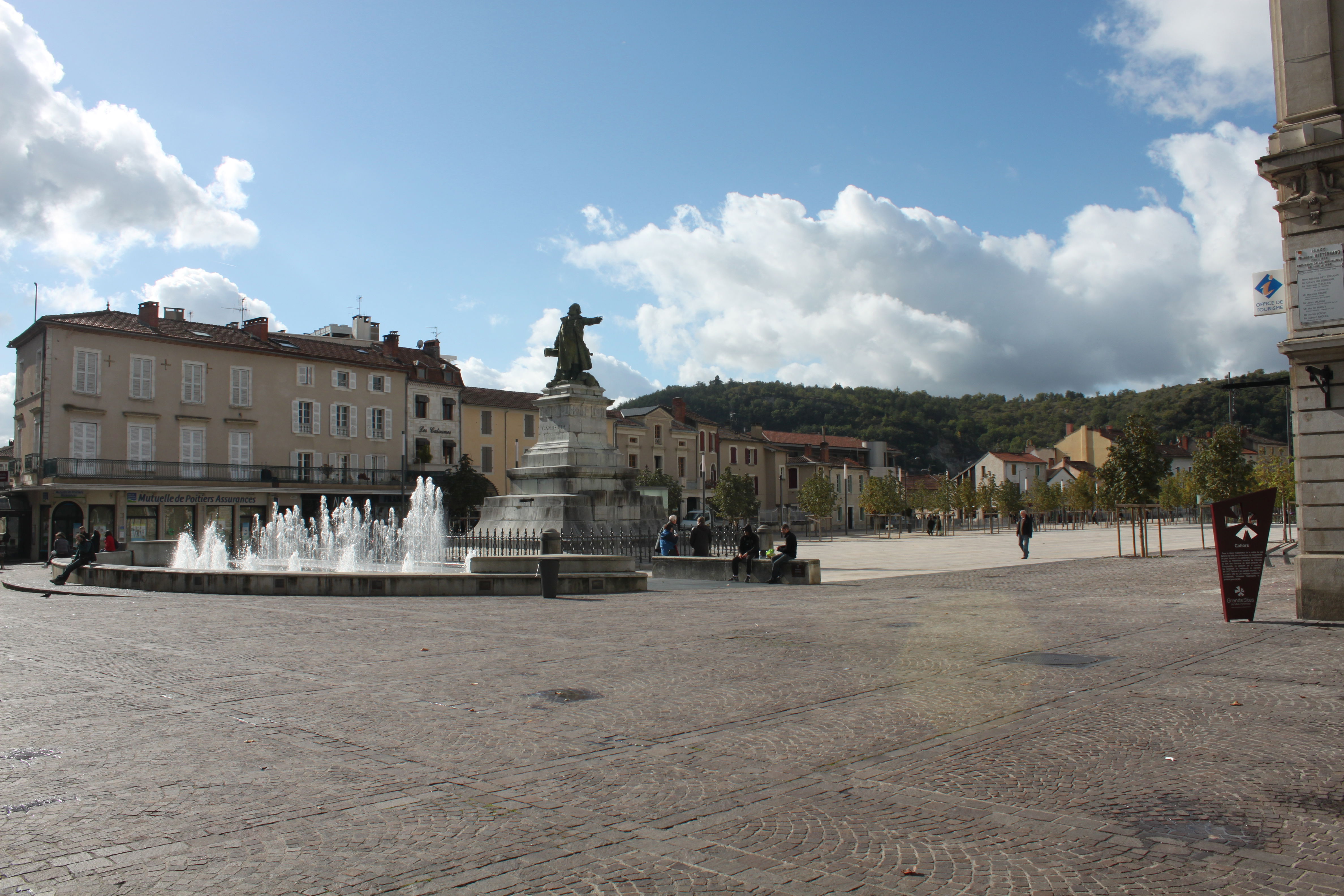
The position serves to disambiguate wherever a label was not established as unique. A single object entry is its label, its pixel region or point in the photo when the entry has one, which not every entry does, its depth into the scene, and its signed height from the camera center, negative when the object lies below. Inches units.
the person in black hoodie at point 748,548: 807.7 -35.7
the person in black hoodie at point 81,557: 842.2 -34.9
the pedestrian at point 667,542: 906.1 -33.4
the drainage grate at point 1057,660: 357.4 -61.6
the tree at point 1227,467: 1330.0 +43.4
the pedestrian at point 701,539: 894.4 -30.3
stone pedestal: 1000.2 +34.0
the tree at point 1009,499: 3134.8 +9.6
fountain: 1025.5 -45.4
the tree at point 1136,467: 1200.2 +41.6
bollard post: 681.0 -46.5
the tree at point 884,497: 2689.5 +20.3
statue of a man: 1098.1 +179.7
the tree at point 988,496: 3255.4 +19.9
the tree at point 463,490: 2190.0 +50.9
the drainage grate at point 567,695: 297.0 -59.6
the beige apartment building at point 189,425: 1708.9 +189.1
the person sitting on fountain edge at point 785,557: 792.3 -43.0
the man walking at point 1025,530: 1172.5 -36.6
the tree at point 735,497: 2317.9 +22.8
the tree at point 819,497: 2434.8 +19.5
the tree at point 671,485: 2248.9 +58.6
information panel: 486.0 -25.9
